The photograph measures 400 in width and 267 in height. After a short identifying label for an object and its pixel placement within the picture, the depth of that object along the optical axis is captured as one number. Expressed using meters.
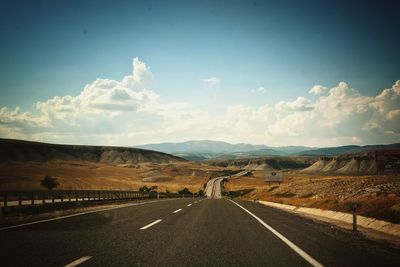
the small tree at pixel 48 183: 56.78
